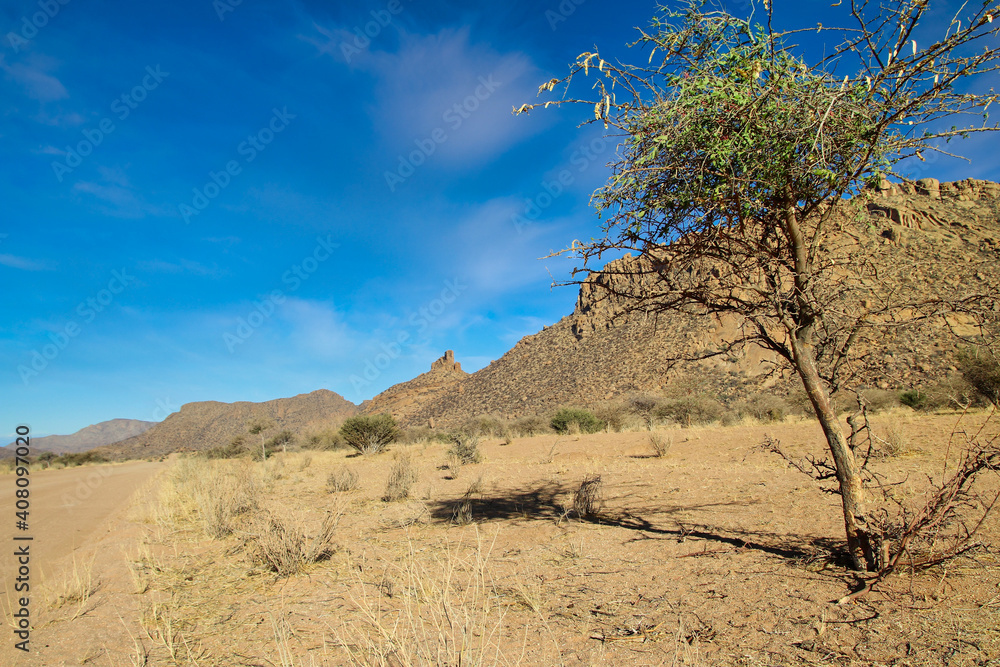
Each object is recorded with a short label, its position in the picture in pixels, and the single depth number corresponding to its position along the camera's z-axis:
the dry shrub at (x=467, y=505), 6.96
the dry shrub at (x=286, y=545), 5.21
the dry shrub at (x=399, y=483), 9.49
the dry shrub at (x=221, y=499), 7.32
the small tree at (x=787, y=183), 3.57
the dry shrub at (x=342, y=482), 11.09
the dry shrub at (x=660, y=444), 12.53
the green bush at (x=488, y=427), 26.30
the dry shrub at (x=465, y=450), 15.24
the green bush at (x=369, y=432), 22.88
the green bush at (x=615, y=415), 22.50
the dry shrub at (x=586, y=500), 6.69
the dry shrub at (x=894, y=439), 8.96
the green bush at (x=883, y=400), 19.69
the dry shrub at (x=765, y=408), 19.72
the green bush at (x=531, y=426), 25.86
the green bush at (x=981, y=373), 14.97
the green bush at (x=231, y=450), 29.66
